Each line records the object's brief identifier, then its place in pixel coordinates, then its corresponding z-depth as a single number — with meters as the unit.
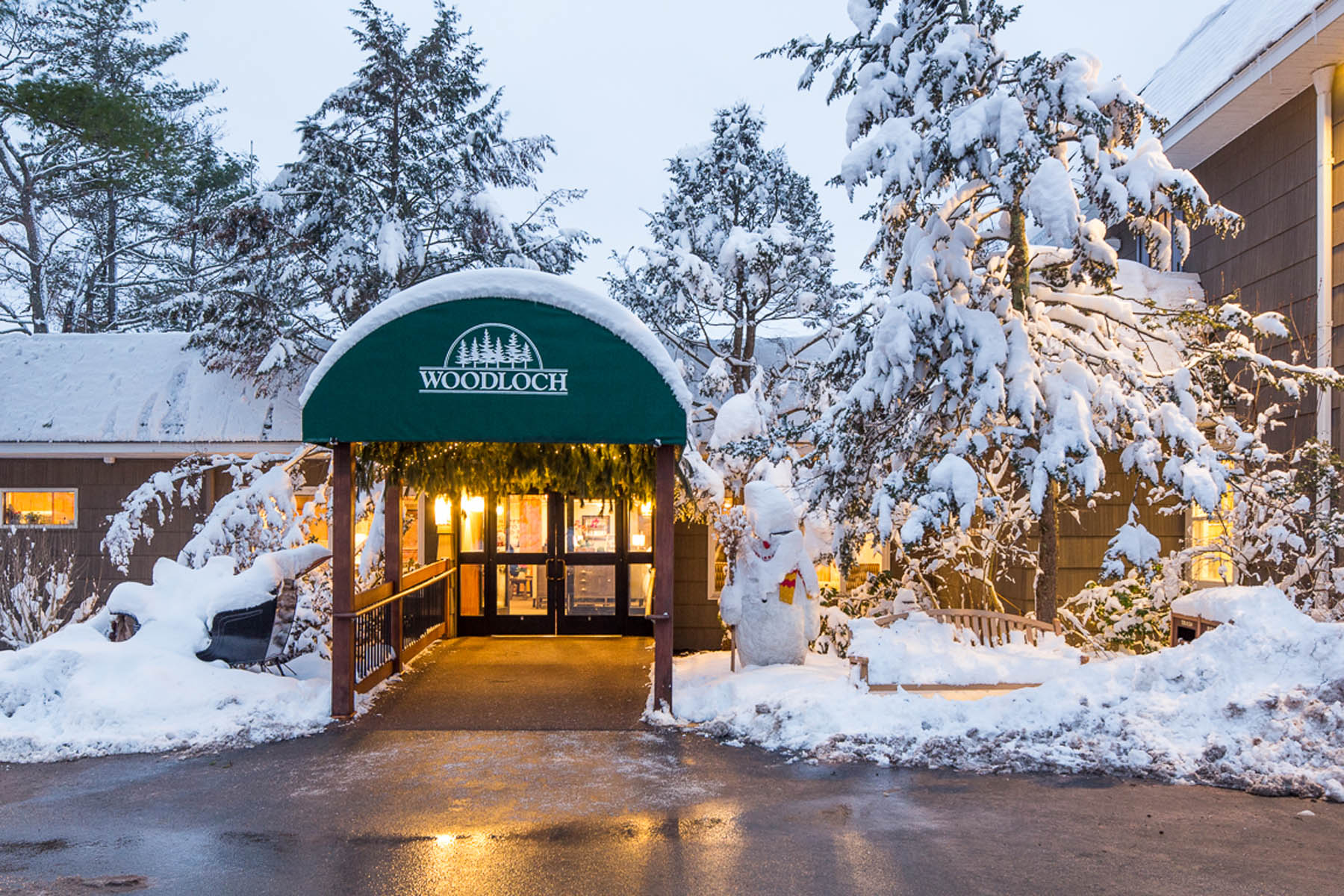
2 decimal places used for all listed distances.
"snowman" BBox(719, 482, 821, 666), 9.63
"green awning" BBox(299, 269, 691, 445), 8.09
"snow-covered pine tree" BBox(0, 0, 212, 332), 17.77
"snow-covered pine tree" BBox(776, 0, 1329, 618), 8.01
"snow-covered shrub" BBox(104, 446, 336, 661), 10.59
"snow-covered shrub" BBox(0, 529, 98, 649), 11.12
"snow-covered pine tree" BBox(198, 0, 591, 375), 13.21
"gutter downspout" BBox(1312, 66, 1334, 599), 9.50
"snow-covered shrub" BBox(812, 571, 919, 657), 10.62
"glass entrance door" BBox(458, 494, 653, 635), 13.55
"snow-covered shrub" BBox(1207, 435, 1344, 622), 8.55
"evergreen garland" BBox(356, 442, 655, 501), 9.75
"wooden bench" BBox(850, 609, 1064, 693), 9.07
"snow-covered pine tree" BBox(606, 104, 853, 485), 13.16
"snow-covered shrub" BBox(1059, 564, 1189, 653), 9.45
